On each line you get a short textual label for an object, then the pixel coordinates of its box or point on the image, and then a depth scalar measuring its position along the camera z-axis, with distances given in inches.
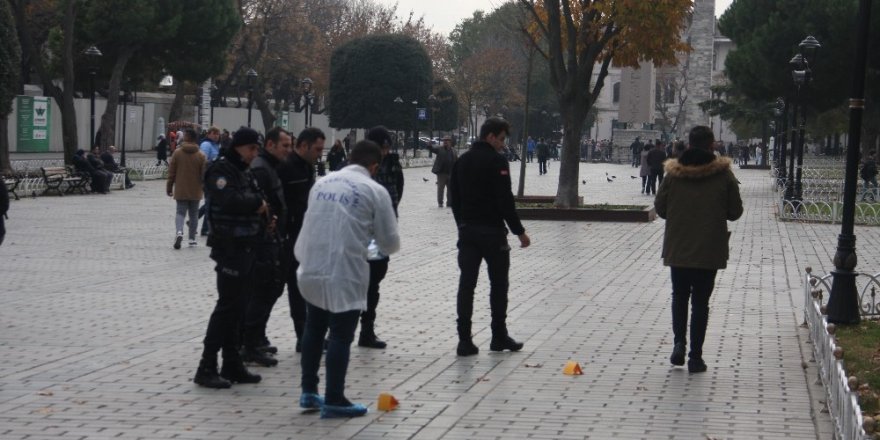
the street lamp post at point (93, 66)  1327.5
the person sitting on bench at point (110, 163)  1259.8
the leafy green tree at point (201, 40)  1708.9
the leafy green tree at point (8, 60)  1112.8
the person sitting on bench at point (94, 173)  1180.5
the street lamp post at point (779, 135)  1473.2
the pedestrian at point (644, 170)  1441.9
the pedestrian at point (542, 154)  2049.7
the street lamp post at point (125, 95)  1524.4
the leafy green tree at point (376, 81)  2586.1
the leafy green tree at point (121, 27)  1610.5
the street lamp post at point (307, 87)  1772.9
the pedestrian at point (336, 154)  1277.1
